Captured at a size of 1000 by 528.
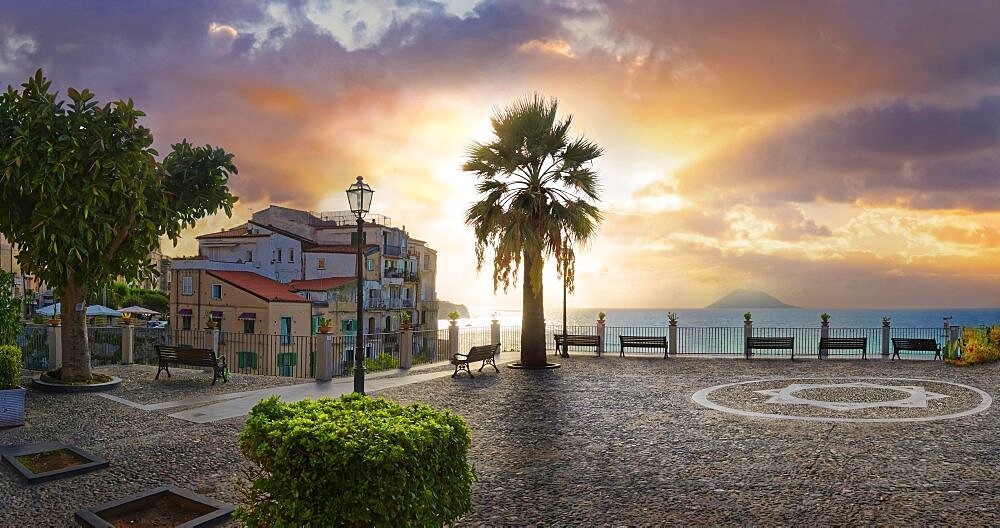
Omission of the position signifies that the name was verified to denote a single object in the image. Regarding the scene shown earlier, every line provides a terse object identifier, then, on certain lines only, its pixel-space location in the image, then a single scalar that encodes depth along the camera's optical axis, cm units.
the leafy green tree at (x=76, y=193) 1471
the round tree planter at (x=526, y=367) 2191
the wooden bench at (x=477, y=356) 1980
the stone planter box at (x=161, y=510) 654
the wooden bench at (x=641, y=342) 2578
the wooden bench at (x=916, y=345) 2416
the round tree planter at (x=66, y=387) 1571
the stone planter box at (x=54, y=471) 811
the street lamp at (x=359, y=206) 1333
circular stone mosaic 1322
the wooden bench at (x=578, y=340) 2598
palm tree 2144
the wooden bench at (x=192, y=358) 1709
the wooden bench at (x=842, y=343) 2456
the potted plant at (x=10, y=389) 1162
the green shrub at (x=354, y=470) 472
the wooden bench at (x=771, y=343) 2442
